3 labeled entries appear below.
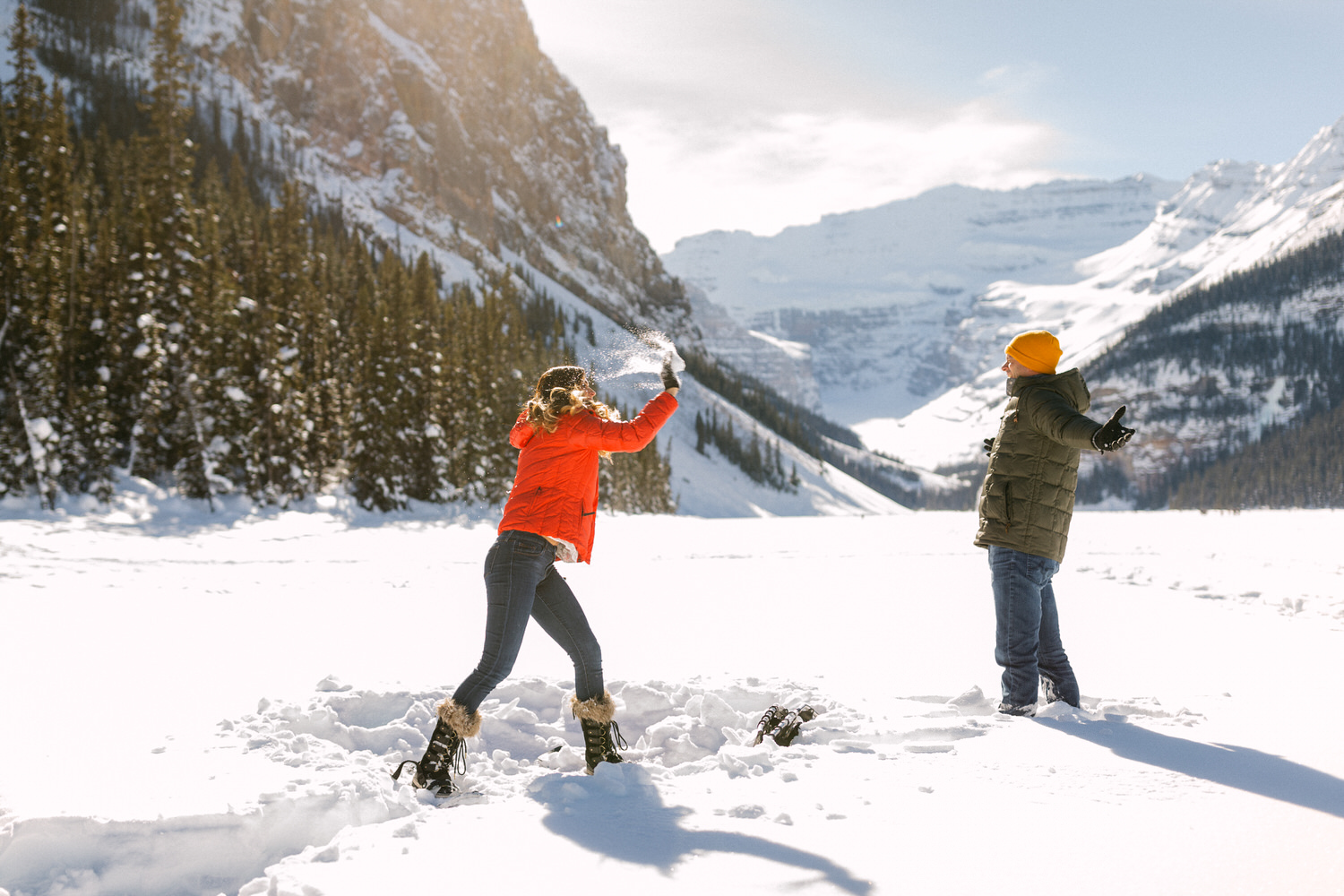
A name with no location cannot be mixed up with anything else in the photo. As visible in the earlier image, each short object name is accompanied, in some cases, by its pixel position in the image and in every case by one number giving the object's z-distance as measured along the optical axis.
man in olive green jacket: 4.79
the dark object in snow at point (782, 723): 4.47
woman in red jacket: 4.09
